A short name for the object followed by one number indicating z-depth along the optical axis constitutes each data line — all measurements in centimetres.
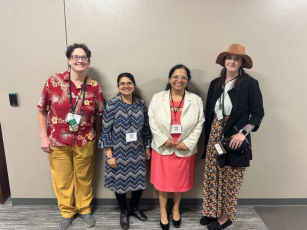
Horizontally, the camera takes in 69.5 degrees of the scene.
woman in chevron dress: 194
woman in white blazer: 190
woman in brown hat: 180
